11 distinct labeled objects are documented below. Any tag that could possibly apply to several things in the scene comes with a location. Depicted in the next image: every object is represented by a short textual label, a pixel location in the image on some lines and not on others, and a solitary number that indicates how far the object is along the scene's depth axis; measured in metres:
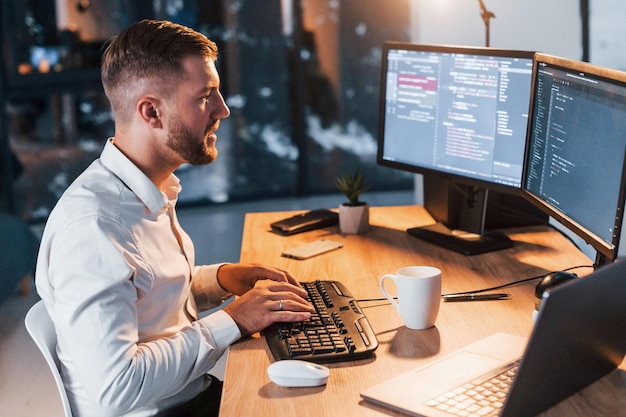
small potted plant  2.28
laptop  1.09
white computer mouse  1.31
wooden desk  1.27
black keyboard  1.43
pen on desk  1.71
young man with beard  1.38
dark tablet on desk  2.31
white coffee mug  1.53
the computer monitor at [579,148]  1.46
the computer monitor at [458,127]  1.98
